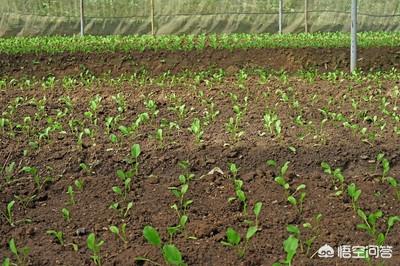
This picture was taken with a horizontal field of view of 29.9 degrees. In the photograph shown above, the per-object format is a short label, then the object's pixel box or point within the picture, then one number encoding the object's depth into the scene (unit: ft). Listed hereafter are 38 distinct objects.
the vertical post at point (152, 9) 51.04
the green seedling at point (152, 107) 21.15
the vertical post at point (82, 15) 49.98
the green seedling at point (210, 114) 20.71
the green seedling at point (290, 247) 10.48
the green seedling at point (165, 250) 10.00
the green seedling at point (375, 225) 11.75
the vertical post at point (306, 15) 54.88
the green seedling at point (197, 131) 17.83
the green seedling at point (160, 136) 17.70
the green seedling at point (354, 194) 13.20
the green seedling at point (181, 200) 13.32
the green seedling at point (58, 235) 12.12
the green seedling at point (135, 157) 15.33
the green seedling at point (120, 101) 22.16
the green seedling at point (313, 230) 11.72
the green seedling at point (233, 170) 14.70
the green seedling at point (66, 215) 13.11
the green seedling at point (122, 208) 13.18
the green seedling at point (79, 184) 14.49
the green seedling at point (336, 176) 14.28
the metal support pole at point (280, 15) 52.91
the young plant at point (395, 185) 13.88
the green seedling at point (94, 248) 11.08
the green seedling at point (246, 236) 11.10
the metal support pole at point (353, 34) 28.37
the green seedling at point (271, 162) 15.44
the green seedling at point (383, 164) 14.78
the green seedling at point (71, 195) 13.93
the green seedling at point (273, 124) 18.29
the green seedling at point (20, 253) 11.12
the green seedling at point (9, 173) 15.28
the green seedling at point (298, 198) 13.26
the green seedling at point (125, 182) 13.78
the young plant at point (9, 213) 13.07
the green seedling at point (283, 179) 13.98
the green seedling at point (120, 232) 12.00
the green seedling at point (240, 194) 13.33
